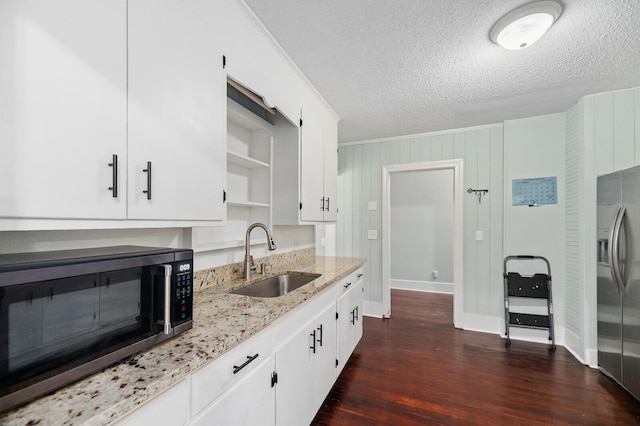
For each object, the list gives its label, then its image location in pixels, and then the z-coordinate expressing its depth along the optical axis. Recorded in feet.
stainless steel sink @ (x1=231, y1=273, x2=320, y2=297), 6.67
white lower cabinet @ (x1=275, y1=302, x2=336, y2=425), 4.57
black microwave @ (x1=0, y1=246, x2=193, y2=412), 2.00
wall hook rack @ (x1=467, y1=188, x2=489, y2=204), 11.13
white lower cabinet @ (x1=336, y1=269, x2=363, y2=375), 7.43
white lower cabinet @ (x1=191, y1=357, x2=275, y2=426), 3.12
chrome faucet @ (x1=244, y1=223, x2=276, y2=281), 6.30
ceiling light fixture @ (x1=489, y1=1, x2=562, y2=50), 4.82
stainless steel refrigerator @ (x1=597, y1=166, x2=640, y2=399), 6.57
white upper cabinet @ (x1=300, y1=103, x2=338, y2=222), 7.64
